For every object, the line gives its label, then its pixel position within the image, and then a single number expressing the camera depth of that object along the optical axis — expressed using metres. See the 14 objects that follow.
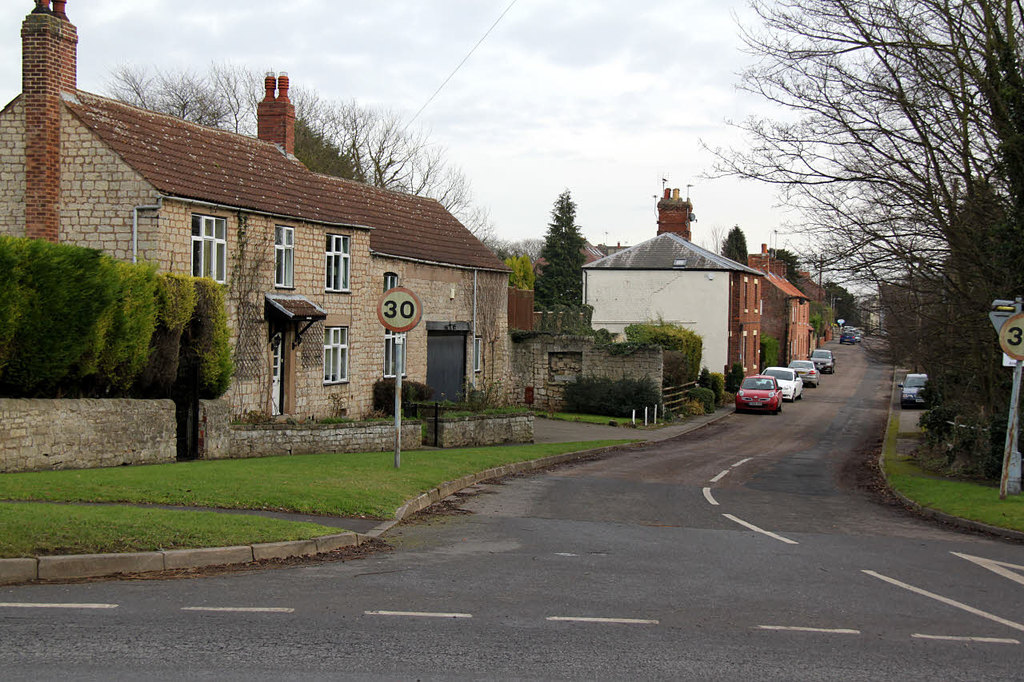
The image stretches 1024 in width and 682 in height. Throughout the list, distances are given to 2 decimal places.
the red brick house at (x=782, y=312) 69.00
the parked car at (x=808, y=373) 59.47
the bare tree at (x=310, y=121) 48.69
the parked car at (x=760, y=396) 43.25
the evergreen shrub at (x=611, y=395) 37.62
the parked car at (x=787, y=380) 49.88
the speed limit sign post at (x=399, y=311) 15.55
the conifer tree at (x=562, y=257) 73.88
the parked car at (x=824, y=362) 71.56
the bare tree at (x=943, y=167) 19.11
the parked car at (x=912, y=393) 47.34
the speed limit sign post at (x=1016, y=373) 15.30
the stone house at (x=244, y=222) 20.98
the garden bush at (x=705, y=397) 42.50
